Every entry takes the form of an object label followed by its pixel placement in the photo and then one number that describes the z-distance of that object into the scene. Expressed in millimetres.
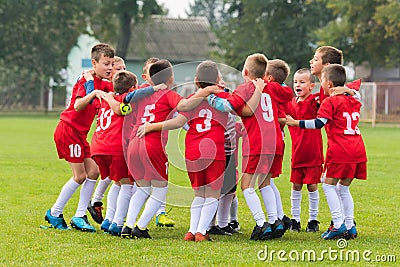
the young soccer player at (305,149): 14898
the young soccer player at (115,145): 13767
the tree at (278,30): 87330
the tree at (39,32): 92423
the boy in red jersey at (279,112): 13794
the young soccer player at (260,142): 13395
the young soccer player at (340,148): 13530
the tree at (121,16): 97786
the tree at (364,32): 72216
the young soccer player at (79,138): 14546
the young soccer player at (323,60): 14668
